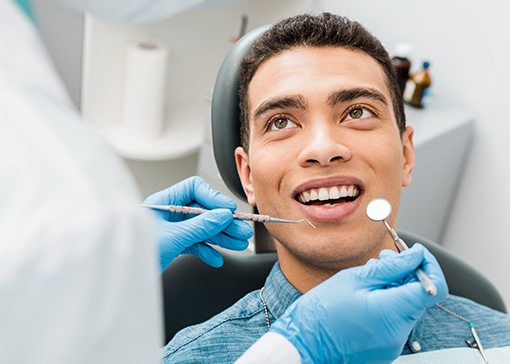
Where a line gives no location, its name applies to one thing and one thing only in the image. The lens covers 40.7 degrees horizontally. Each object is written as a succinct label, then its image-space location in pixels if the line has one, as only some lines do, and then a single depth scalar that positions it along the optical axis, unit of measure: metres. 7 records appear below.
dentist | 0.49
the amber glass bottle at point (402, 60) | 2.34
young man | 1.32
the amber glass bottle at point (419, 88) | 2.37
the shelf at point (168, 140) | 2.59
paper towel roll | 2.50
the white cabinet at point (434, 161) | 2.29
